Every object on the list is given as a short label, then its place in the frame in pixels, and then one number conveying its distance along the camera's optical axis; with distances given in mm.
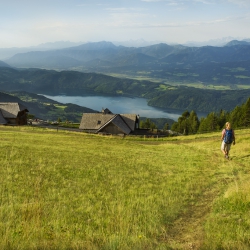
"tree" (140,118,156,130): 113138
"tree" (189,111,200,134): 109500
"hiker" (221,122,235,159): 19062
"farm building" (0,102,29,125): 70375
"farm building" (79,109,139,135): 61719
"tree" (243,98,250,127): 87012
